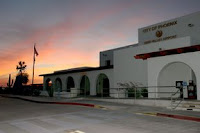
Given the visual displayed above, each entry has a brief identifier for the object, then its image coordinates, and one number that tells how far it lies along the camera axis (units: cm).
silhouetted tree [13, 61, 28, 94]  4292
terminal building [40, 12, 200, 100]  1800
